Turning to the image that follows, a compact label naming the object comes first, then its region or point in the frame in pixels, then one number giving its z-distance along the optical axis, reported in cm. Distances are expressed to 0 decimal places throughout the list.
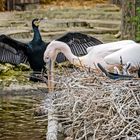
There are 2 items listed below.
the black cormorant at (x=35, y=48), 1361
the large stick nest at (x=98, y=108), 809
